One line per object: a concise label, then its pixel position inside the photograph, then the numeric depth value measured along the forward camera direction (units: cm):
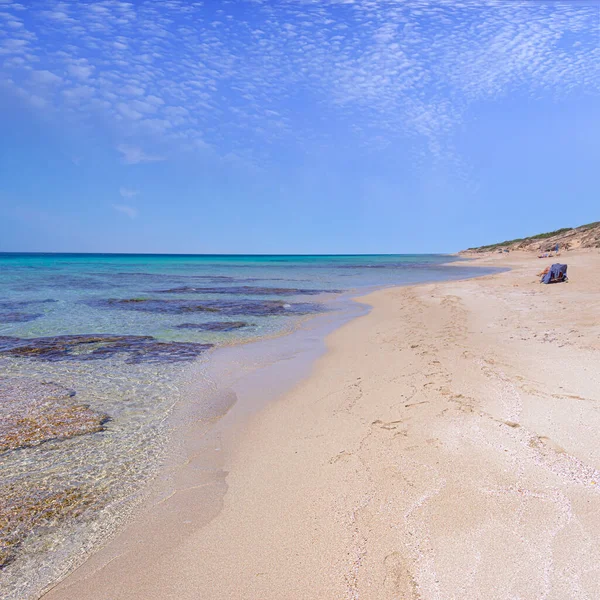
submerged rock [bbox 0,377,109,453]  485
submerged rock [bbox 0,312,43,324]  1316
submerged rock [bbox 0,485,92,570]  312
